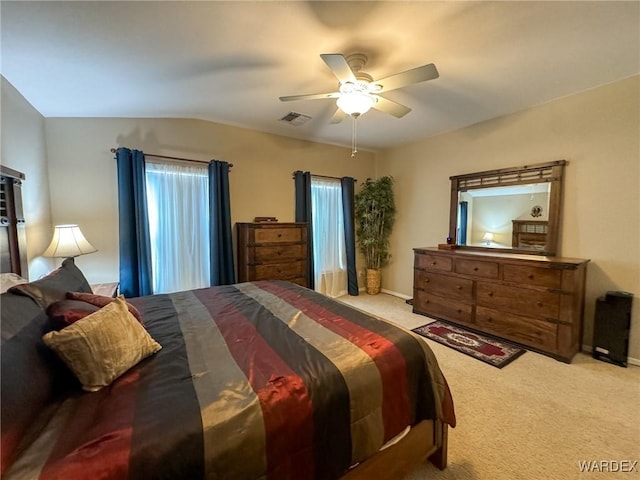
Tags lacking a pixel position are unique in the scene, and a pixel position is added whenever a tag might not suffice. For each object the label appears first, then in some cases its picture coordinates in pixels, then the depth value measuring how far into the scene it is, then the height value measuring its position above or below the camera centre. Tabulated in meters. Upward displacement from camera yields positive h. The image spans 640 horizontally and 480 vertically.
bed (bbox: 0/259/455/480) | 0.78 -0.62
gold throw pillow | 1.01 -0.49
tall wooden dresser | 3.37 -0.36
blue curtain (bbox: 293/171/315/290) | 4.07 +0.29
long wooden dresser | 2.50 -0.76
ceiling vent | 3.18 +1.28
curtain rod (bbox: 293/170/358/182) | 4.26 +0.76
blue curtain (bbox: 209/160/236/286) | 3.39 +0.00
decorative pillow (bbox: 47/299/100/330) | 1.10 -0.37
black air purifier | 2.41 -0.94
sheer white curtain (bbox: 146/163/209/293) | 3.17 -0.01
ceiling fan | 1.76 +0.99
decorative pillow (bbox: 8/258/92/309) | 1.17 -0.31
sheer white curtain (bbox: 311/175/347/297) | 4.37 -0.23
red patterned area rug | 2.58 -1.26
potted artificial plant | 4.58 +0.03
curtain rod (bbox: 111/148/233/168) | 3.03 +0.78
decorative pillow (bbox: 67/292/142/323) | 1.35 -0.38
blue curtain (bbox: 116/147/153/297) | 2.90 -0.01
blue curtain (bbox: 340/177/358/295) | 4.53 -0.11
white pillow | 1.43 -0.32
